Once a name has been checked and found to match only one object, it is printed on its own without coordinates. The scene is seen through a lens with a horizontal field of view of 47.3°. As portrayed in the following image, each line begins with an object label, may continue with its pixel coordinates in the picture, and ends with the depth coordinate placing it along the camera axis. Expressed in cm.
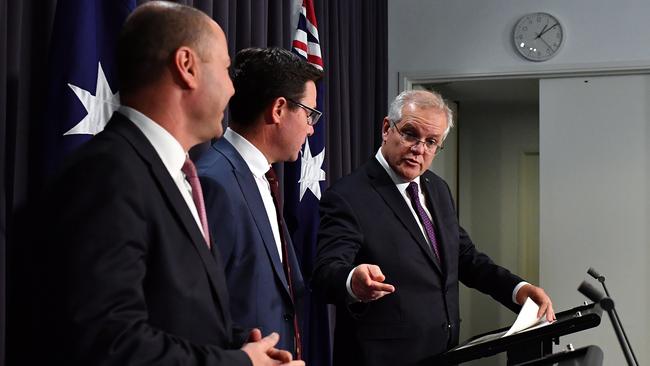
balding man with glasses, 213
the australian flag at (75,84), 152
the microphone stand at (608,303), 204
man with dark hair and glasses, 154
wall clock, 408
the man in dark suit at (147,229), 91
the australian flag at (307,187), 287
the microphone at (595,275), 269
